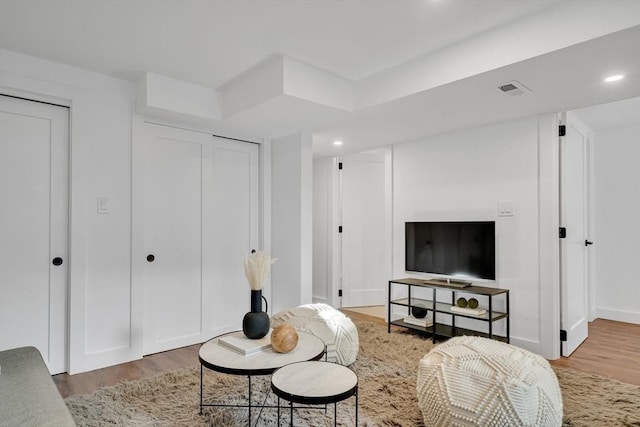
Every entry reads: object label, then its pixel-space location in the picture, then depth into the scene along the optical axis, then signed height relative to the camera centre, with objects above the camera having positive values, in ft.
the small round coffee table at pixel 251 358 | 6.30 -2.50
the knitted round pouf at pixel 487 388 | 5.91 -2.81
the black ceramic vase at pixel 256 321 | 7.51 -2.07
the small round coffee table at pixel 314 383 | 5.47 -2.57
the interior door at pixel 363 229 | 17.48 -0.59
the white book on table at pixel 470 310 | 11.05 -2.79
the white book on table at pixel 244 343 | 6.94 -2.43
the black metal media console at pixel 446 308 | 10.96 -2.92
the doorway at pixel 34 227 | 8.98 -0.25
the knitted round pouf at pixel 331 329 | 9.53 -2.86
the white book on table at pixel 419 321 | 12.35 -3.47
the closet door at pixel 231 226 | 12.85 -0.34
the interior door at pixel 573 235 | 10.66 -0.58
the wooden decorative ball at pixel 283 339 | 6.88 -2.24
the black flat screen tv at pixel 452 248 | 11.48 -1.04
